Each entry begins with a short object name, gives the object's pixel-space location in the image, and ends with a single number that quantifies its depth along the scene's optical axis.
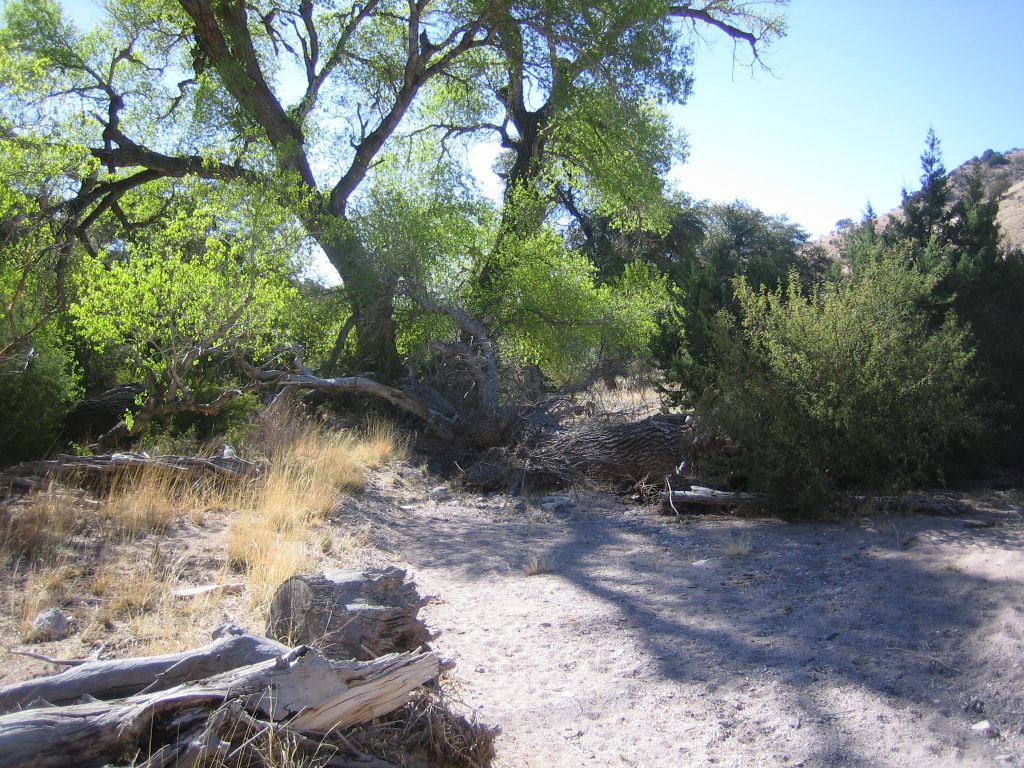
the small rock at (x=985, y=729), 3.80
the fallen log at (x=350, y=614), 3.94
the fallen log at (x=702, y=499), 8.55
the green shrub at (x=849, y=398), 7.62
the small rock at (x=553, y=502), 9.69
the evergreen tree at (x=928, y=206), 11.05
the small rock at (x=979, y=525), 7.07
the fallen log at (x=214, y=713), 2.62
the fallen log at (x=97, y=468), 7.26
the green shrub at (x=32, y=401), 8.05
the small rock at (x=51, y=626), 4.39
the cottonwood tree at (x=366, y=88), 13.91
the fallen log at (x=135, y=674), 2.93
